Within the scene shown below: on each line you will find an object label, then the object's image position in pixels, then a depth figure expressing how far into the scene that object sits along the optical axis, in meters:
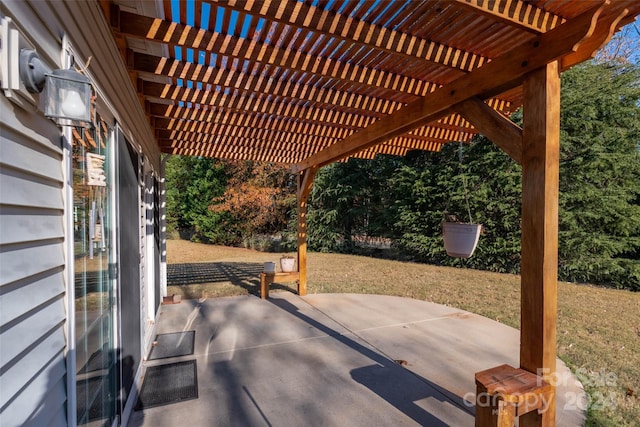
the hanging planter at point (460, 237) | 2.34
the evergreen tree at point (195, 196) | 15.72
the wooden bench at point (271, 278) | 5.33
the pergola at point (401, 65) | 1.73
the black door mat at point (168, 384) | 2.43
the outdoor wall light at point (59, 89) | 0.91
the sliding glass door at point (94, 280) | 1.35
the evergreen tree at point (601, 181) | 7.14
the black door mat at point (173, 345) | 3.21
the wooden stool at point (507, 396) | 1.60
